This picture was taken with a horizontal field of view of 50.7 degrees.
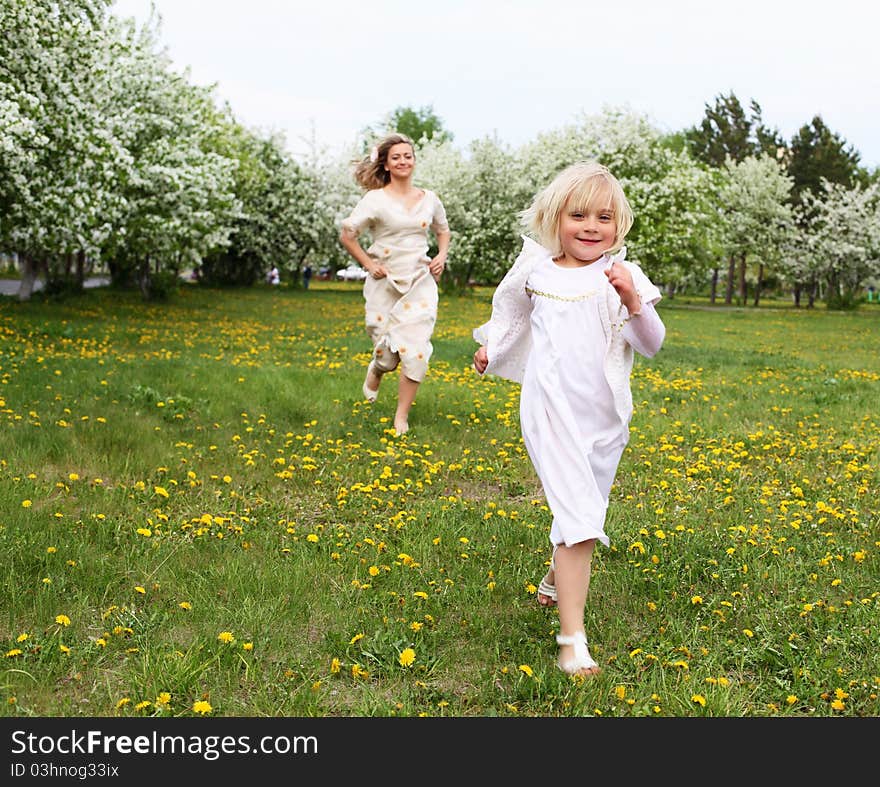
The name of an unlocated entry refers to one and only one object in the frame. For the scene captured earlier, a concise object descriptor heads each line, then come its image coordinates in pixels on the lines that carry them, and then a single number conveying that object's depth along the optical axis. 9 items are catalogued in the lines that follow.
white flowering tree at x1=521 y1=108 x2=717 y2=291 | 42.31
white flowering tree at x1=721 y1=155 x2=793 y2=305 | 51.72
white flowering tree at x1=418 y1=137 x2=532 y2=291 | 43.34
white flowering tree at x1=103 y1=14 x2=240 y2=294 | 22.95
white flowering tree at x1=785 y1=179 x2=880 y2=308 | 49.12
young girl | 3.85
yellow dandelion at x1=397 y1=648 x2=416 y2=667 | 3.69
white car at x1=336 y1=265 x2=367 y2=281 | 78.12
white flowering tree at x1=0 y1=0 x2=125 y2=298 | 16.62
